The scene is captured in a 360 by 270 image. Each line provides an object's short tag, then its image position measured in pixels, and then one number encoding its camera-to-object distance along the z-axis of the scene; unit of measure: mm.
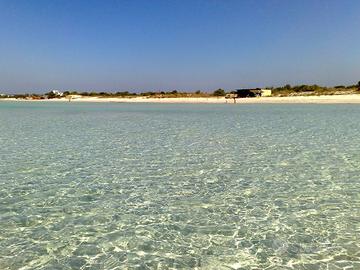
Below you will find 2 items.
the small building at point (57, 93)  140962
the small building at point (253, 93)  85144
